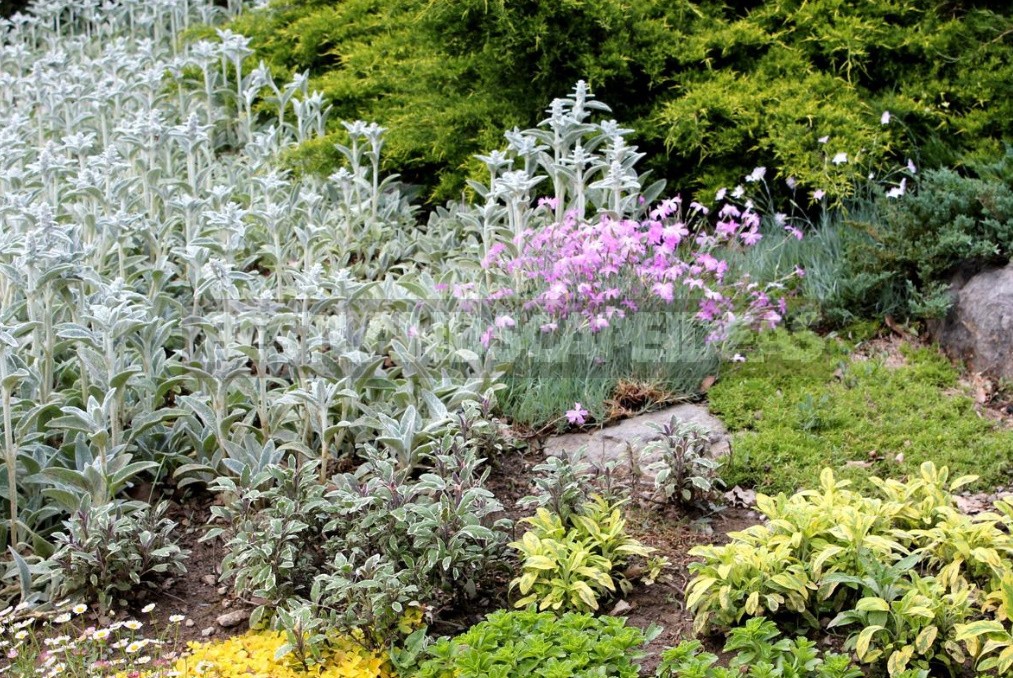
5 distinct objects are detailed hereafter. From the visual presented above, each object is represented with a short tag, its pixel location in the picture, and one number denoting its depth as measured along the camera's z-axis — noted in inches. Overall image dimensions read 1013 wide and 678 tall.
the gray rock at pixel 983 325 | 184.2
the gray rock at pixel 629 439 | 169.0
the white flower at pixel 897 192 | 205.3
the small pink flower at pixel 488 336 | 181.9
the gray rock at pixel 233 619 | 137.3
